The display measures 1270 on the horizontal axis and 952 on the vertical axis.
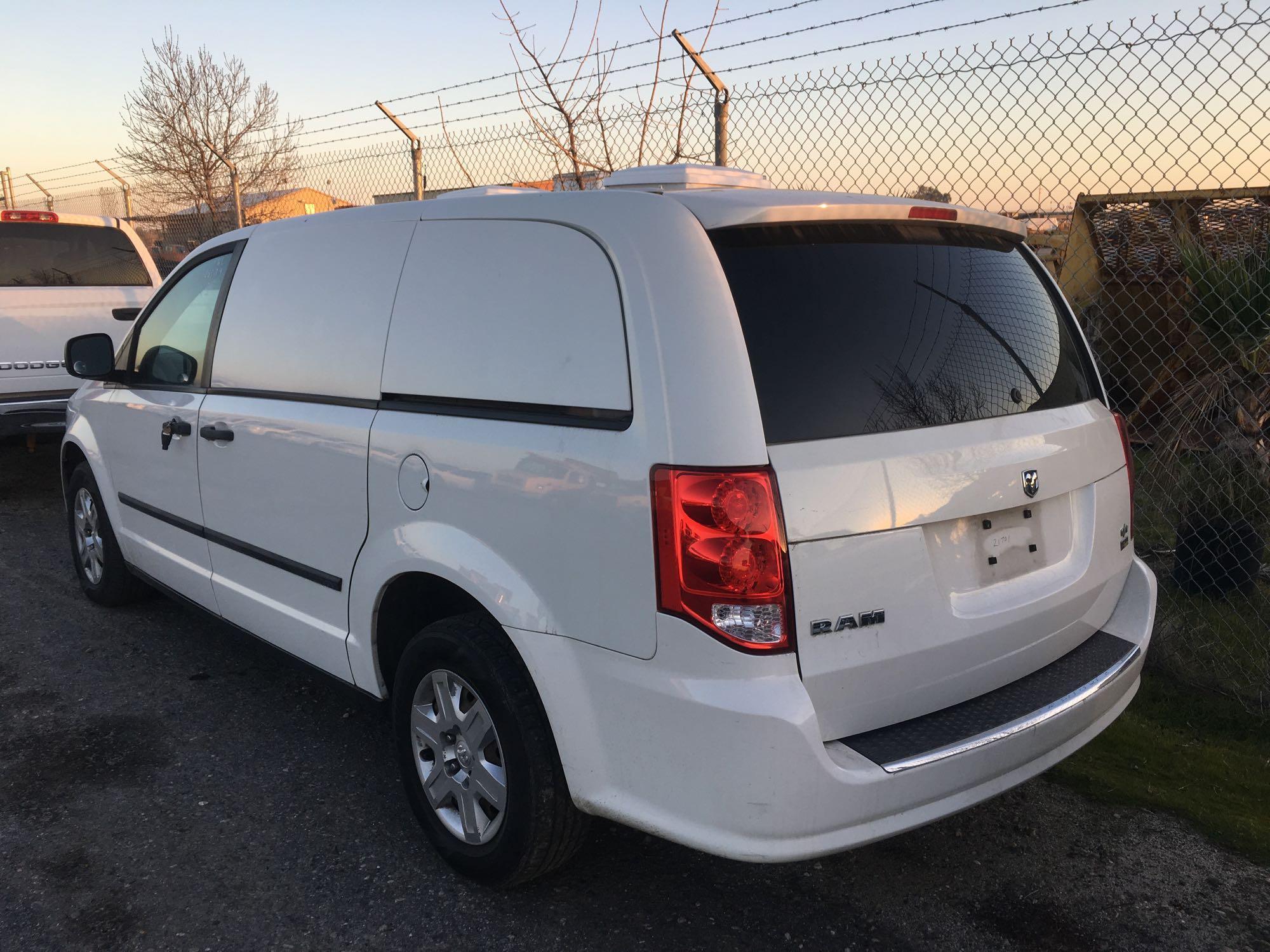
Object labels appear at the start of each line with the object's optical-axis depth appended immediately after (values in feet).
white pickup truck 24.35
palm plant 13.97
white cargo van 6.95
